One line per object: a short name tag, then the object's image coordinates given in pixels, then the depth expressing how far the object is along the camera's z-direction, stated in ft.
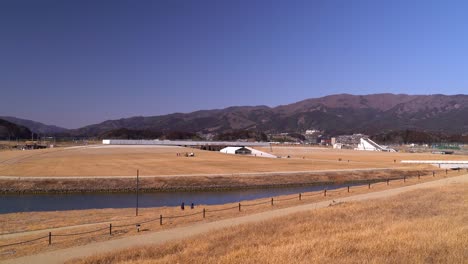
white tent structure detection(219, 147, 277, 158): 369.30
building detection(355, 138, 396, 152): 473.26
